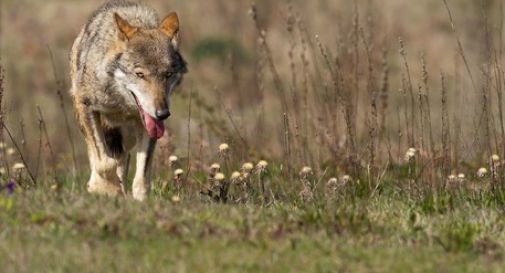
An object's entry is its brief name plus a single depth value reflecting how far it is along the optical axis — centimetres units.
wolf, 1564
